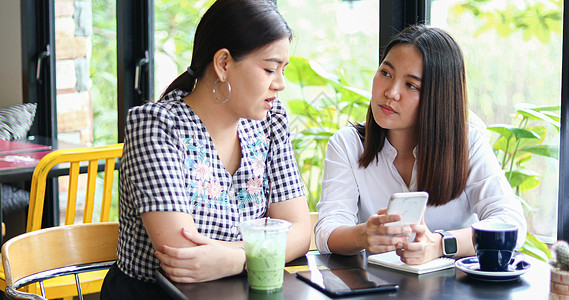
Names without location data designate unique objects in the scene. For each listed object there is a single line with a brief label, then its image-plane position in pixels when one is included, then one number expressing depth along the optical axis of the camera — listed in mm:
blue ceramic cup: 2393
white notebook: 2454
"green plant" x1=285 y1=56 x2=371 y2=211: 3576
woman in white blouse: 2776
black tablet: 2311
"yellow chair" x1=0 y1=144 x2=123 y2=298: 3286
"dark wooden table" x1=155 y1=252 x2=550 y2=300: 2304
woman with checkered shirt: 2515
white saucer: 2383
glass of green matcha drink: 2315
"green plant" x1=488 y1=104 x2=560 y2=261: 2916
